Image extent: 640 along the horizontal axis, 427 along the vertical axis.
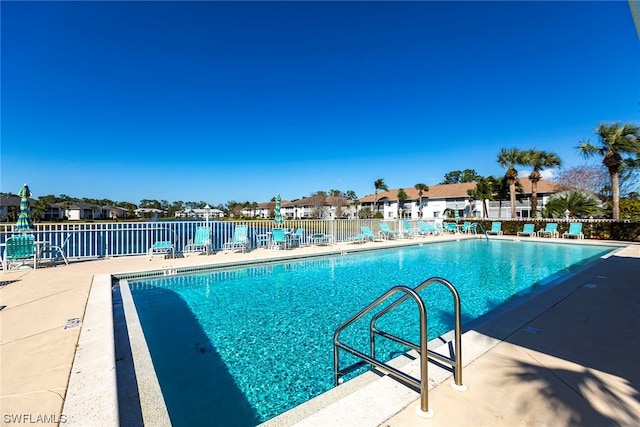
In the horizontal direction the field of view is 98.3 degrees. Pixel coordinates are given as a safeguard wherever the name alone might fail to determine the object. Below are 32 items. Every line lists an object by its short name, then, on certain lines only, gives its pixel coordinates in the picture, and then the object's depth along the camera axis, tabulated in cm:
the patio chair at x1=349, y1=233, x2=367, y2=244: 1439
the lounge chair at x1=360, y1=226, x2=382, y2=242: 1434
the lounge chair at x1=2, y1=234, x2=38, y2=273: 652
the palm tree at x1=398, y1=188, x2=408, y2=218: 4091
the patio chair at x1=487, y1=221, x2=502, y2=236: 1942
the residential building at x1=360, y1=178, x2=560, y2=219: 3238
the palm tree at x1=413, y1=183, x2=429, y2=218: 3791
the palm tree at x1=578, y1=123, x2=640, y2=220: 1563
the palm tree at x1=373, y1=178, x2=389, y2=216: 4494
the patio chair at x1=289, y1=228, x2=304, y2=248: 1235
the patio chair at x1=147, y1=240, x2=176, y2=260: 866
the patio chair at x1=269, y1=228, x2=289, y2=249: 1087
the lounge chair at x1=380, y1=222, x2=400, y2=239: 1552
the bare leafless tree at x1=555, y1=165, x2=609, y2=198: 2817
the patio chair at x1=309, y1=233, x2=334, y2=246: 1298
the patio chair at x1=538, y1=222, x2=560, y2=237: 1733
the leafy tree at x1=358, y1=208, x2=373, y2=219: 4566
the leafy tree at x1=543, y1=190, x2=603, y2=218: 1895
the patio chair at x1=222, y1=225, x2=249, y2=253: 1040
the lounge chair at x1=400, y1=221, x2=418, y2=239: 1730
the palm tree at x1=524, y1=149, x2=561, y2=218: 2305
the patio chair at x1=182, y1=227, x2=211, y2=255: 981
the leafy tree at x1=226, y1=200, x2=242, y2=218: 6352
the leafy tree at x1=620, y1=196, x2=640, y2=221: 1967
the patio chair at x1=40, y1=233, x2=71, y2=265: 749
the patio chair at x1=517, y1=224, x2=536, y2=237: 1820
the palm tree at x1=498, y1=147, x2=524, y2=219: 2350
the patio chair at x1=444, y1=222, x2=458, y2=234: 2069
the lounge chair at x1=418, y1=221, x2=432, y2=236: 1852
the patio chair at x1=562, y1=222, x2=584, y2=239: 1621
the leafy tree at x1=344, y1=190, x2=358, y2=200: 6182
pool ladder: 188
